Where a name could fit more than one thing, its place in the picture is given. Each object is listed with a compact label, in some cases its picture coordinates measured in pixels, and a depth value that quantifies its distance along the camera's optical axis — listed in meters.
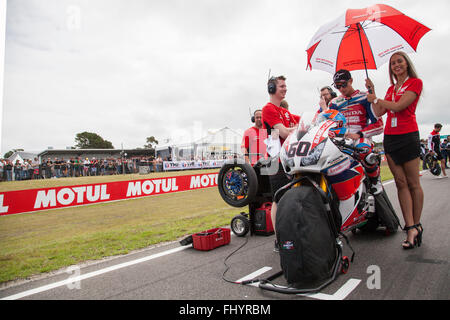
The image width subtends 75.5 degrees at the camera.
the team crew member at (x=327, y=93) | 4.89
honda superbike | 2.52
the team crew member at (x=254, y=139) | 5.77
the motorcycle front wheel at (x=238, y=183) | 3.98
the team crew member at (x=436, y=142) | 11.71
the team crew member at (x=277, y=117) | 3.32
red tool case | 3.70
